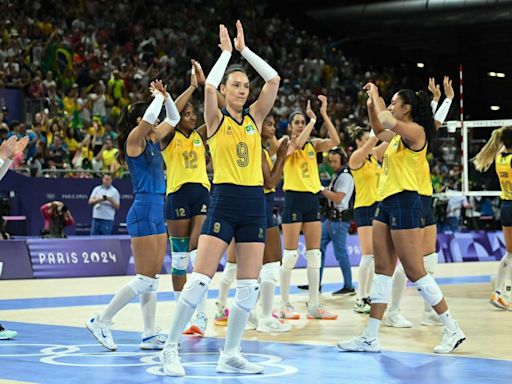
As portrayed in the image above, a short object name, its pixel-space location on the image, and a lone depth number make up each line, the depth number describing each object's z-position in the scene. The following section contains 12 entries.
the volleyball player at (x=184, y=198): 9.79
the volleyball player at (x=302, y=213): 11.45
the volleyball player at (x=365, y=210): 12.16
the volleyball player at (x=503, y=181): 12.45
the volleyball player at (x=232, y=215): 7.44
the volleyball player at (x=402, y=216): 8.58
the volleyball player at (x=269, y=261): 10.03
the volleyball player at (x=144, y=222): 8.55
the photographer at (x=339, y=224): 14.05
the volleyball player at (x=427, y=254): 10.50
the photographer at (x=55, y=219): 18.44
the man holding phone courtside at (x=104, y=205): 19.72
